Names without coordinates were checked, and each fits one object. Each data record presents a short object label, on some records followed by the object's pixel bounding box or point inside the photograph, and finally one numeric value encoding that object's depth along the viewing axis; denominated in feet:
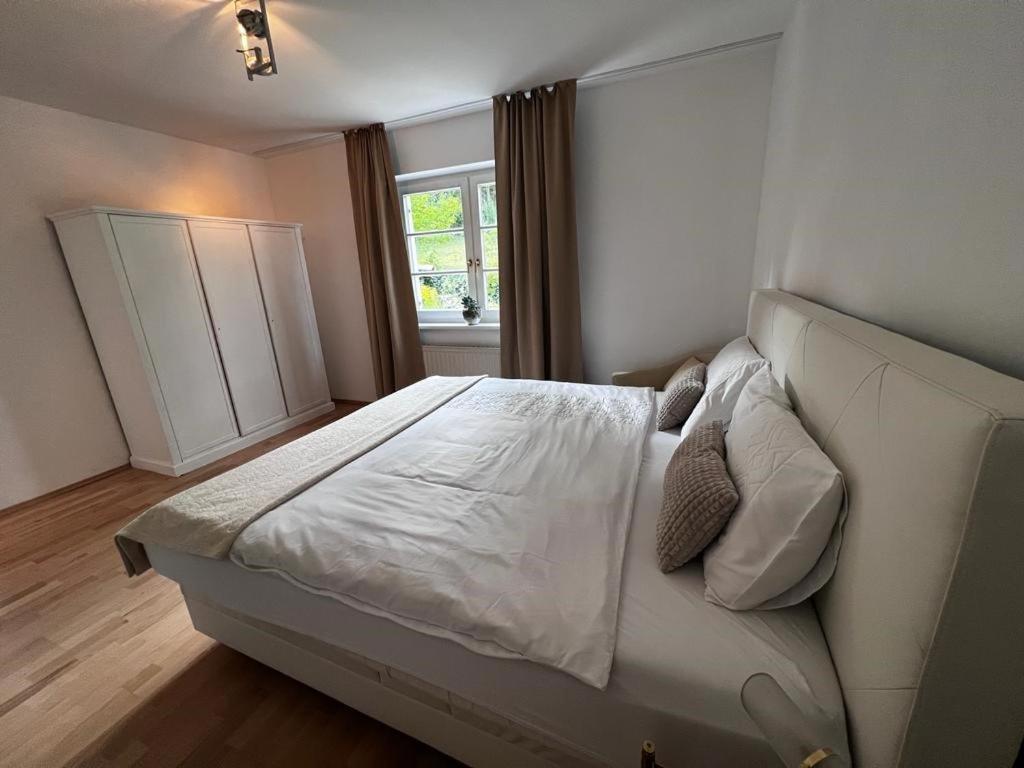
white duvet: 2.80
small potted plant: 11.50
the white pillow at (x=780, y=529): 2.39
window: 11.22
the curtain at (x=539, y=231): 8.93
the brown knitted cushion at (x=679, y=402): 5.75
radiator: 11.60
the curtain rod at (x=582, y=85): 7.59
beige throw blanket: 3.98
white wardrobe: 8.49
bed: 1.47
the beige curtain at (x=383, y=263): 10.84
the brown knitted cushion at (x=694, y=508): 2.95
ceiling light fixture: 5.43
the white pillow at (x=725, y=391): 4.59
